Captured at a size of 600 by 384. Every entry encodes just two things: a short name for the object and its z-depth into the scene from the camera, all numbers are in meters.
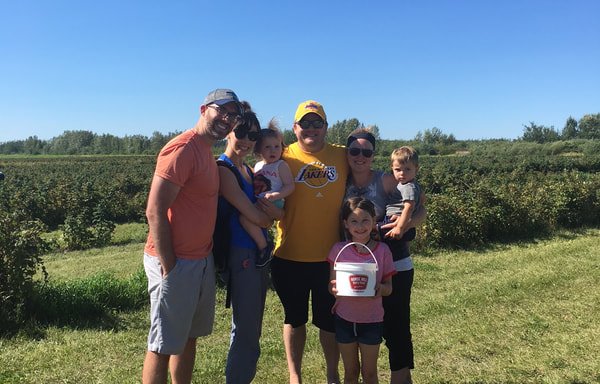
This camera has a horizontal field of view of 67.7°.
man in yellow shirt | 3.11
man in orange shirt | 2.40
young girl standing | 2.85
